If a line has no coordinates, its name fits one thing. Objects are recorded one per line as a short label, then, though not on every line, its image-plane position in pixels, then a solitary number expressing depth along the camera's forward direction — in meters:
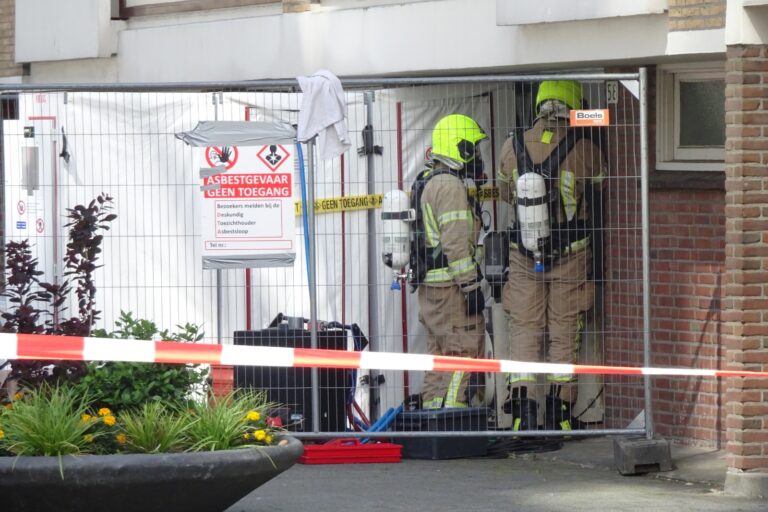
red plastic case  19.33
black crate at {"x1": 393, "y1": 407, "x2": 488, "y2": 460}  19.52
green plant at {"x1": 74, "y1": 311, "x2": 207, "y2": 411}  15.61
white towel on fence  18.86
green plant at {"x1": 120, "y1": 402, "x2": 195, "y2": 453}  14.37
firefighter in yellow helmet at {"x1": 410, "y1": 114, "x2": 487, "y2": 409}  20.12
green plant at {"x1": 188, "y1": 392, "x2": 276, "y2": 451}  14.61
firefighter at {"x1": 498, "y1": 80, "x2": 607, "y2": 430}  19.91
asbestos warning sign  19.34
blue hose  19.55
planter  13.74
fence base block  18.48
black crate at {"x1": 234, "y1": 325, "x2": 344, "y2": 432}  19.69
